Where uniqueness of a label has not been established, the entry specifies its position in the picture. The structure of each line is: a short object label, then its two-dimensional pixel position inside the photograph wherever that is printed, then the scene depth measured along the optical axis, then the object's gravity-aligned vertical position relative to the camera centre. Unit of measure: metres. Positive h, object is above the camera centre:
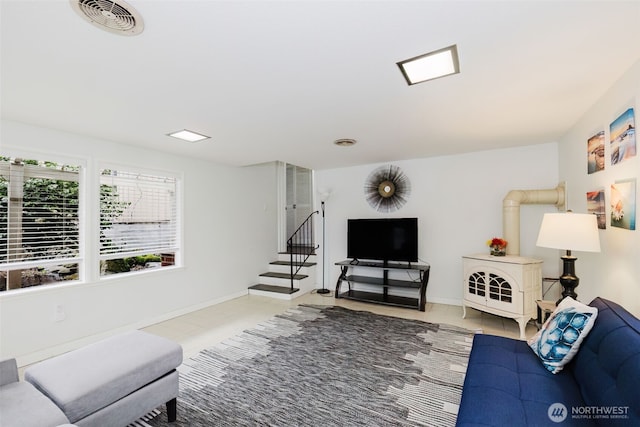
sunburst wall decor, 4.85 +0.50
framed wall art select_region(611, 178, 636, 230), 1.91 +0.09
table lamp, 2.23 -0.14
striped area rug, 2.00 -1.34
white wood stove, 3.33 -0.80
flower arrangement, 3.75 -0.36
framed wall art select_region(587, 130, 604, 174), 2.42 +0.56
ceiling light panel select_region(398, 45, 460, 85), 1.76 +0.97
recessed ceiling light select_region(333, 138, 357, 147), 3.59 +0.95
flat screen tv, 4.50 -0.33
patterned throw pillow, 1.65 -0.69
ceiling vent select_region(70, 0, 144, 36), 1.31 +0.96
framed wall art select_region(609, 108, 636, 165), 1.91 +0.55
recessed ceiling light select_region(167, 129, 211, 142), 3.17 +0.93
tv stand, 4.32 -1.01
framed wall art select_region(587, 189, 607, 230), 2.38 +0.10
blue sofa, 1.20 -0.88
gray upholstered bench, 1.54 -0.90
